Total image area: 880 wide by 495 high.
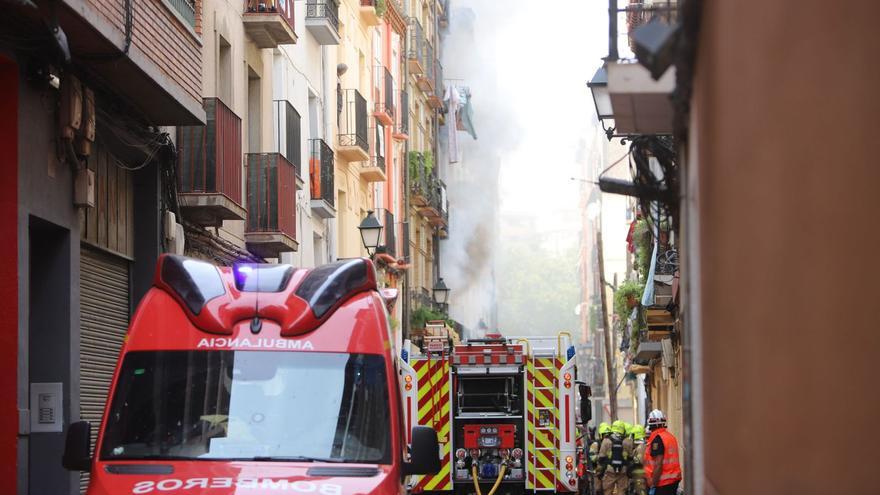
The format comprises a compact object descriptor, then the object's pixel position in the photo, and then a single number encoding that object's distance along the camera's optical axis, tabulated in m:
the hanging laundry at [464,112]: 62.59
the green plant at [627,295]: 35.53
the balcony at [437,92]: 52.28
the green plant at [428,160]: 48.59
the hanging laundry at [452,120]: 58.31
